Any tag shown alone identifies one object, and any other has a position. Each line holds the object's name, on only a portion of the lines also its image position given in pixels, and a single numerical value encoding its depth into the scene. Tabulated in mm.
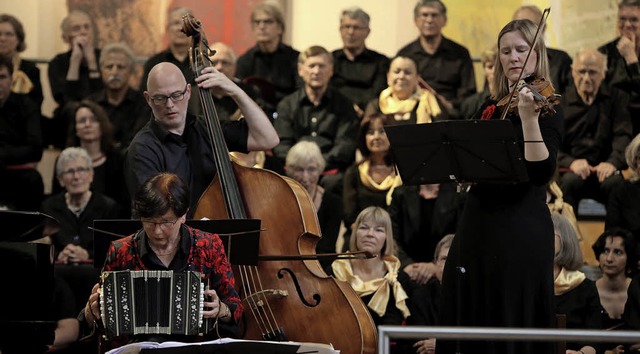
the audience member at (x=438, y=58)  17609
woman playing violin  8758
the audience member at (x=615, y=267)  13156
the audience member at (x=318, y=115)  16484
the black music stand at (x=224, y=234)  9273
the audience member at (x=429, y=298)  13027
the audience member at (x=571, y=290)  12531
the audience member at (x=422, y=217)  14734
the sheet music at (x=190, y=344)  7758
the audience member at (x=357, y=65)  17656
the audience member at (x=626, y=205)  14508
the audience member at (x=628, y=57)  16594
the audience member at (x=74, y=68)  17562
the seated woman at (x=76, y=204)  14594
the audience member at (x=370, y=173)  15516
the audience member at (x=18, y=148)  16328
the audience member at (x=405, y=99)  16234
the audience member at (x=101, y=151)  16047
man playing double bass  10070
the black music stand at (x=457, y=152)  8344
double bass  9883
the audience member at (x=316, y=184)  14703
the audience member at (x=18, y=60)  17453
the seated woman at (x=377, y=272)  12930
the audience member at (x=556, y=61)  16609
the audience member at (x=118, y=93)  17125
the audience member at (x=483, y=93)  16578
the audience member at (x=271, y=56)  17781
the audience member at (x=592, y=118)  16078
